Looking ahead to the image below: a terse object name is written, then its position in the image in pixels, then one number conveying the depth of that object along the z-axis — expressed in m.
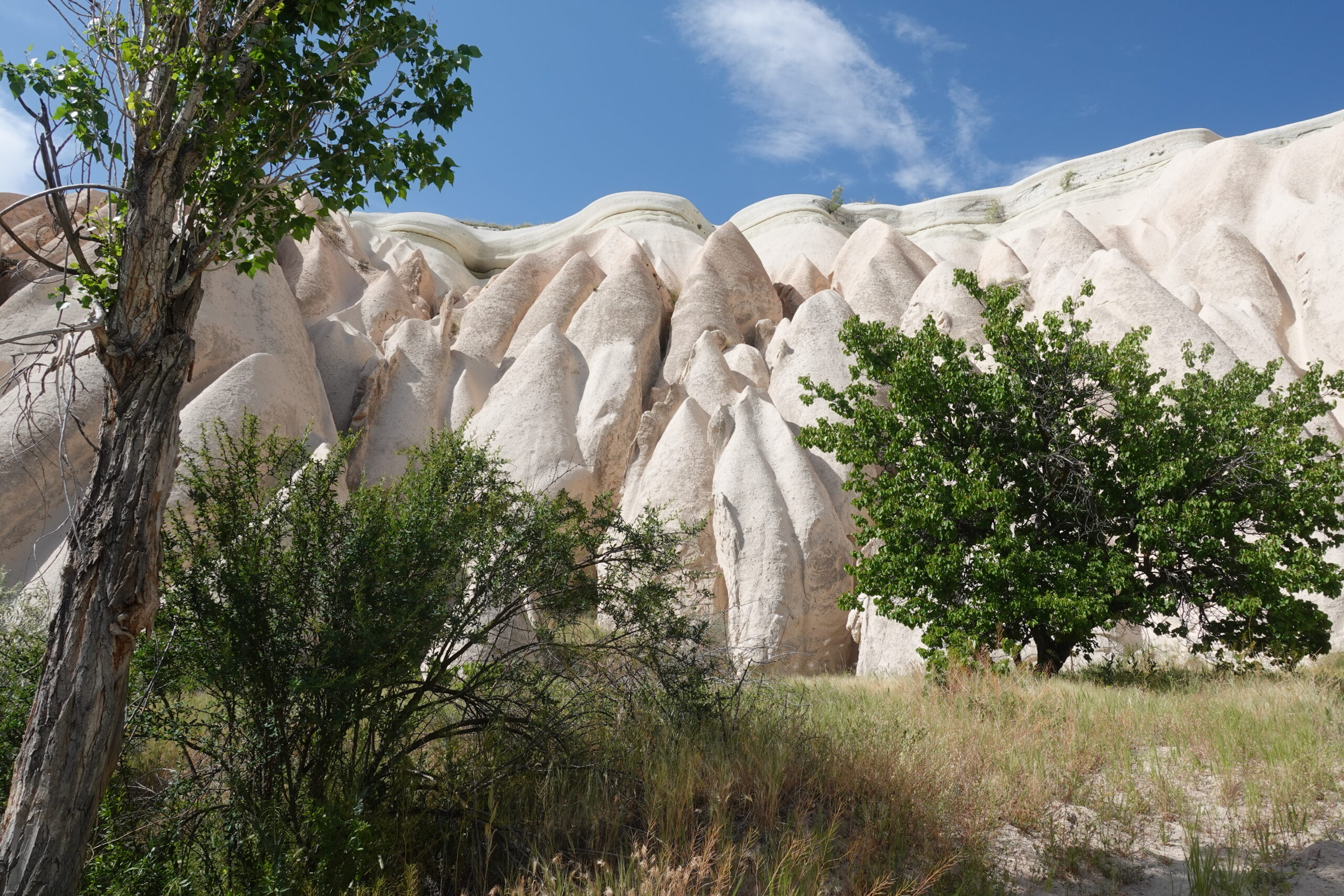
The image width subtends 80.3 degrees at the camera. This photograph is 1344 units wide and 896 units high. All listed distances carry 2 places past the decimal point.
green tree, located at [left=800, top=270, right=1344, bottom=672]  8.20
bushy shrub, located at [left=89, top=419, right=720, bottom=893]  3.84
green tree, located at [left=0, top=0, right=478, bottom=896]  3.13
